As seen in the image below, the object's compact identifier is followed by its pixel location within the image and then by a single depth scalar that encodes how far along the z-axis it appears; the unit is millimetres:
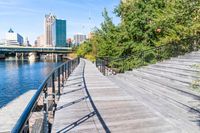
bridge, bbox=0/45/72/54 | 75495
